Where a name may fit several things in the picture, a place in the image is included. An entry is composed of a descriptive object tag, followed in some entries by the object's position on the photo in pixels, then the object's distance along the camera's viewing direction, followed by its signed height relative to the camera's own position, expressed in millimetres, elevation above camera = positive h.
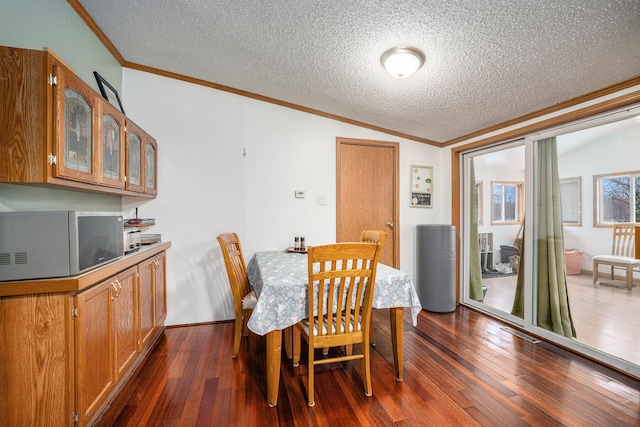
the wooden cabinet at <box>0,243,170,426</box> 1237 -664
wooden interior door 3459 +287
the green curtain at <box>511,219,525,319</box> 2861 -830
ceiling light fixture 1942 +1081
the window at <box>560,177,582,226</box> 2373 +102
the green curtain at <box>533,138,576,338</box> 2506 -315
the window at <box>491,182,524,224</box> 2949 +113
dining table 1633 -548
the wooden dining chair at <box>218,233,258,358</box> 2154 -571
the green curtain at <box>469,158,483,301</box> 3500 -512
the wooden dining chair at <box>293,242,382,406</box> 1602 -532
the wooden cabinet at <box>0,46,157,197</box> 1269 +451
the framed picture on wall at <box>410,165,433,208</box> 3695 +358
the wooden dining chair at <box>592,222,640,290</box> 2078 -305
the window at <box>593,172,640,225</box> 2031 +109
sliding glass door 2117 -155
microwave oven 1252 -135
